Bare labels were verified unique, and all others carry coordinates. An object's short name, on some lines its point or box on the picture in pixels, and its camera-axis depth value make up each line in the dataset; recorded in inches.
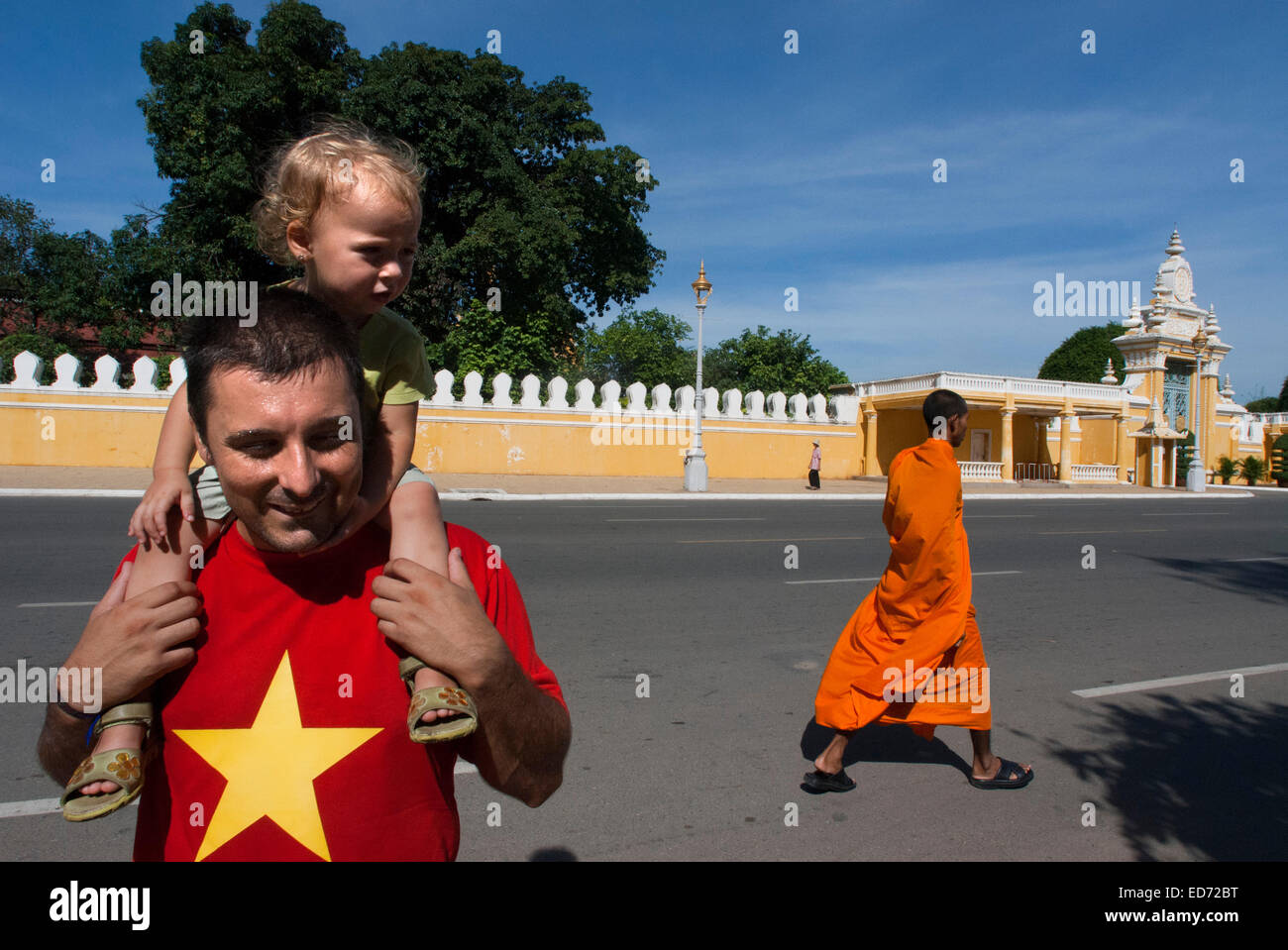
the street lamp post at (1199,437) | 1317.7
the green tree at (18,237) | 1469.0
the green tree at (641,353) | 1836.9
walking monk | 160.7
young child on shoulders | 61.8
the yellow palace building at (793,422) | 783.1
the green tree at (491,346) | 1063.6
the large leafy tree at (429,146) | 1010.7
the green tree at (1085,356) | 2063.2
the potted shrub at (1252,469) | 1673.2
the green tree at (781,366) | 1587.1
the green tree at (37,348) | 1127.0
